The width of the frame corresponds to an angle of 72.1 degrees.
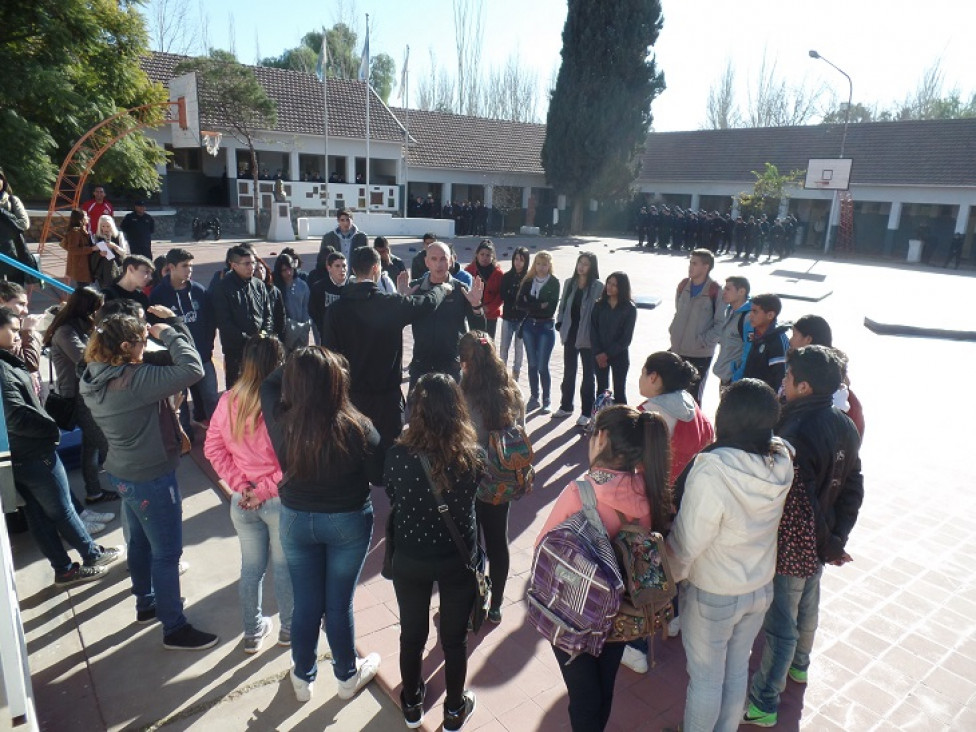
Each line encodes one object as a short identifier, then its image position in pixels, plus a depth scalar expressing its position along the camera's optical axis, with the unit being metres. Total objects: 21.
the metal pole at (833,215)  27.05
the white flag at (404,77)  27.27
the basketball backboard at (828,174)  25.08
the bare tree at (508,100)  54.06
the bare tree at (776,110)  46.78
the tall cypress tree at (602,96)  29.00
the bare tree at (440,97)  54.59
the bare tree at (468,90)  52.81
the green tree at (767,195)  25.94
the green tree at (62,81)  13.29
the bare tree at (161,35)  43.06
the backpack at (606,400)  4.15
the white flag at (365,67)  24.69
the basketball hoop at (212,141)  20.05
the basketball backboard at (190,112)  16.36
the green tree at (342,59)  44.66
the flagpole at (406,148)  27.25
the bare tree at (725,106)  49.31
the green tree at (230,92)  22.66
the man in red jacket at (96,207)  10.60
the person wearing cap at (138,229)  11.15
